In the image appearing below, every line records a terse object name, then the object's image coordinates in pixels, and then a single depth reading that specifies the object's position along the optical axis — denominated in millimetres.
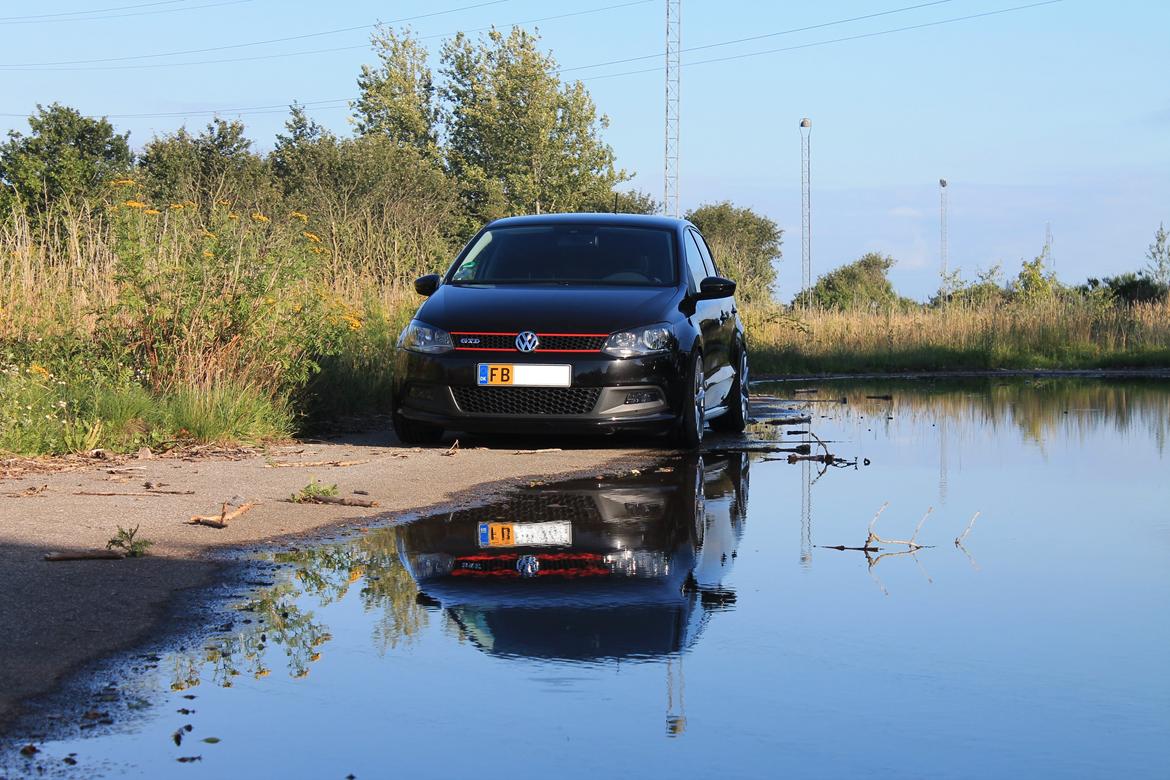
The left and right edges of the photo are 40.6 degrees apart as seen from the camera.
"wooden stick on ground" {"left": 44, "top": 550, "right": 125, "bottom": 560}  6293
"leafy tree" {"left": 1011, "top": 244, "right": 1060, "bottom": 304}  35750
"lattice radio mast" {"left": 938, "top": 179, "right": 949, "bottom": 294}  57094
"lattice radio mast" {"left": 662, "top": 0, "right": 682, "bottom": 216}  54875
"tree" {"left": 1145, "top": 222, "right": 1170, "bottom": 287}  37750
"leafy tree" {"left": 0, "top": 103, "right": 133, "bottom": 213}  40219
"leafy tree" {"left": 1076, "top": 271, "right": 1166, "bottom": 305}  37441
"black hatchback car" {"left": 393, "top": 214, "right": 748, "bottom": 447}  11117
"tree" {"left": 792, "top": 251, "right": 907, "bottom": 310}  58150
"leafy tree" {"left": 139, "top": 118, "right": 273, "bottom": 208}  35031
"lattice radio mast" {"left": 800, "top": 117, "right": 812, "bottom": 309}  46969
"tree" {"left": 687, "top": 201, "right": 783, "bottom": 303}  86188
